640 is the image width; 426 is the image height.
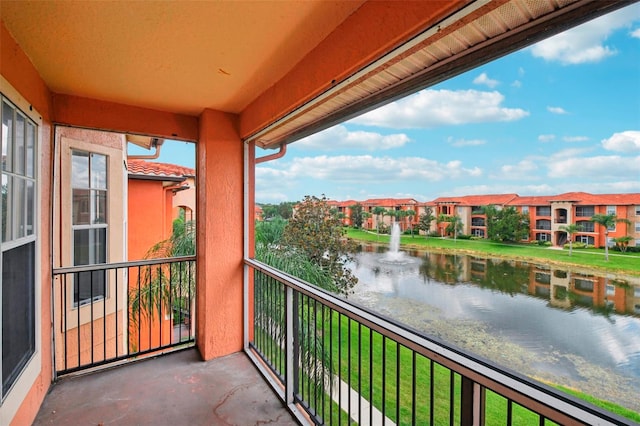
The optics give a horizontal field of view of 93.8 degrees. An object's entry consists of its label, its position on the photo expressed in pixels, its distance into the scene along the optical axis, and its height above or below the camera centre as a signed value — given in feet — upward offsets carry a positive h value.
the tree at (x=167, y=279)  11.94 -2.79
